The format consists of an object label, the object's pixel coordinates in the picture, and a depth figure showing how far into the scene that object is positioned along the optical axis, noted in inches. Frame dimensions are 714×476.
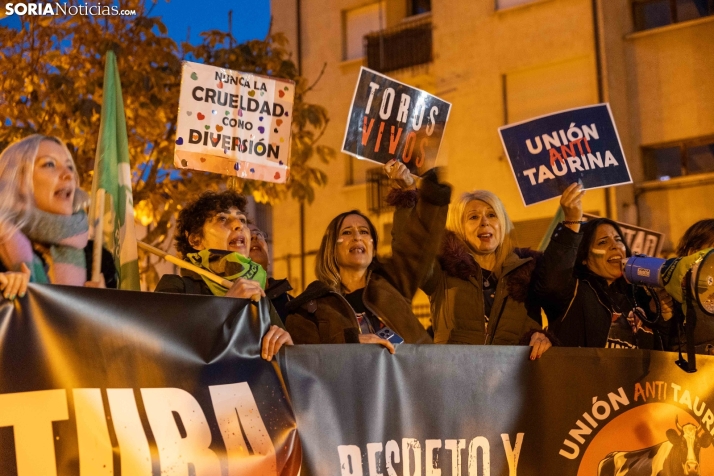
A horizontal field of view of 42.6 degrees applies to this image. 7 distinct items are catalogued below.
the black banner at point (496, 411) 149.3
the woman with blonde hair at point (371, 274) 168.2
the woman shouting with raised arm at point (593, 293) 177.5
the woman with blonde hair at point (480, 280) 185.3
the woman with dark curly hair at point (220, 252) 150.6
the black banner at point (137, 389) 125.2
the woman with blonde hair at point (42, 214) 139.6
